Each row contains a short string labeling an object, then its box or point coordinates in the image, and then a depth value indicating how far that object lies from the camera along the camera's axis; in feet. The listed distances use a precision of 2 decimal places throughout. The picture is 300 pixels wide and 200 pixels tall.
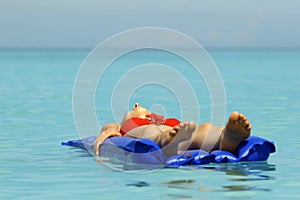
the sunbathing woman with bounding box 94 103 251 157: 49.19
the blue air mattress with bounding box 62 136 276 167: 49.14
